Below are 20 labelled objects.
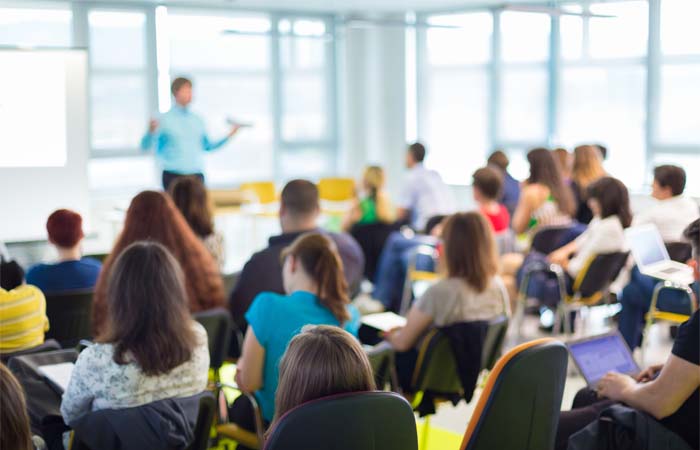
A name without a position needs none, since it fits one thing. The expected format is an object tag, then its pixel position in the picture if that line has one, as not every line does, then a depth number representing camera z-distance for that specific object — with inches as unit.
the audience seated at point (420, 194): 316.8
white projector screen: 296.4
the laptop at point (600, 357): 133.3
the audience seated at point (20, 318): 134.3
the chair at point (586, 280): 231.8
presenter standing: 322.7
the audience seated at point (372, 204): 285.1
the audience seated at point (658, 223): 229.5
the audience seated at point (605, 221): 228.8
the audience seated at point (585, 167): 287.9
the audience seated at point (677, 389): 107.6
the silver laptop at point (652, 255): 195.9
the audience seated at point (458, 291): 157.9
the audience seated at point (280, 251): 175.9
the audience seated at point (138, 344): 112.0
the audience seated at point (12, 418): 79.3
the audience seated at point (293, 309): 127.6
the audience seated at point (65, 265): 169.2
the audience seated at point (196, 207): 199.6
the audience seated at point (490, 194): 259.4
